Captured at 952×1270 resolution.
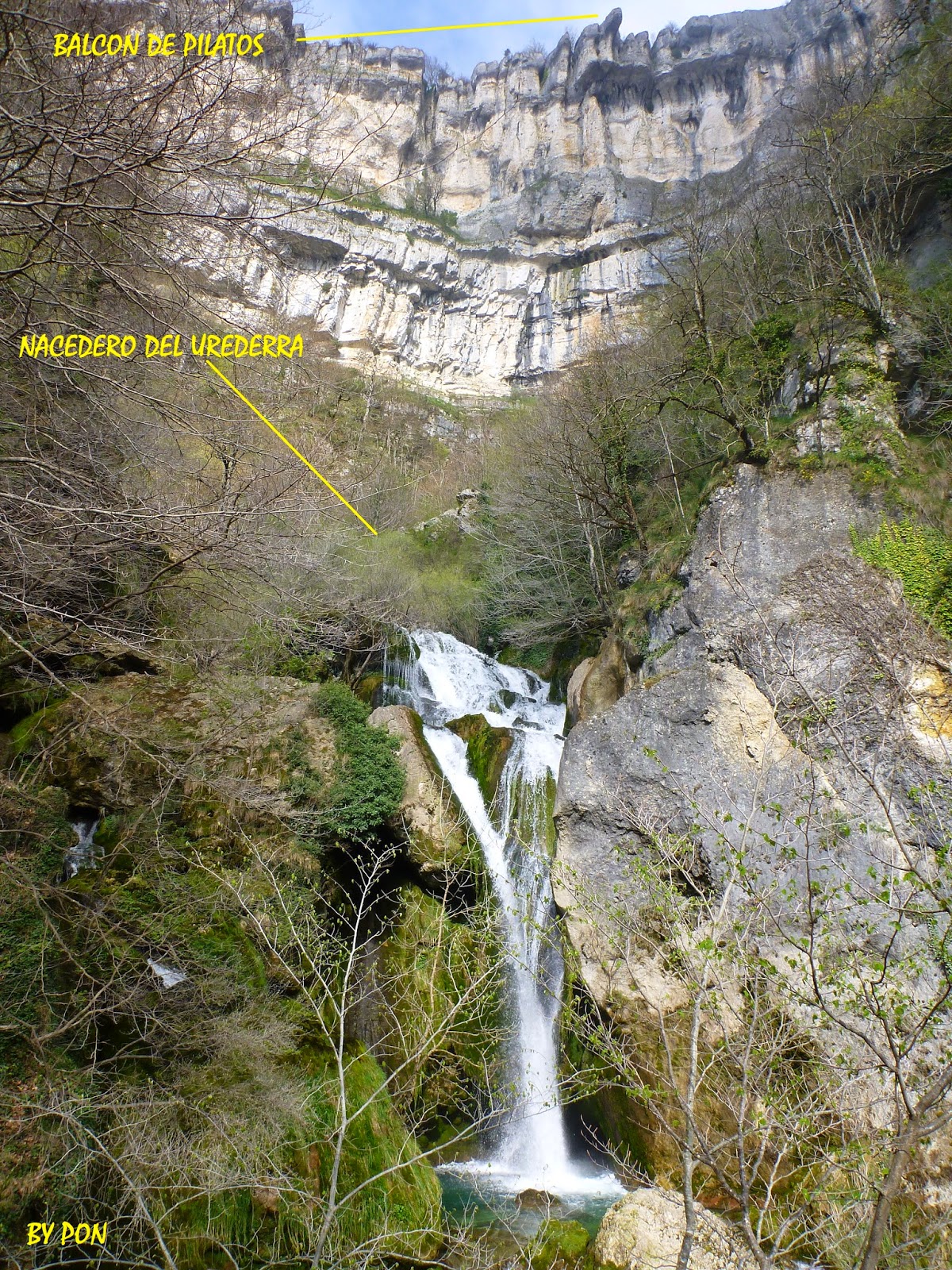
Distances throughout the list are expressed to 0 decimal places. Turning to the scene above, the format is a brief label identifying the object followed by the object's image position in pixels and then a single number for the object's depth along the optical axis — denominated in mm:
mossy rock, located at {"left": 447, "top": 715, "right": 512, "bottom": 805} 10414
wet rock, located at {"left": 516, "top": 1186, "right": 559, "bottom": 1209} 6469
